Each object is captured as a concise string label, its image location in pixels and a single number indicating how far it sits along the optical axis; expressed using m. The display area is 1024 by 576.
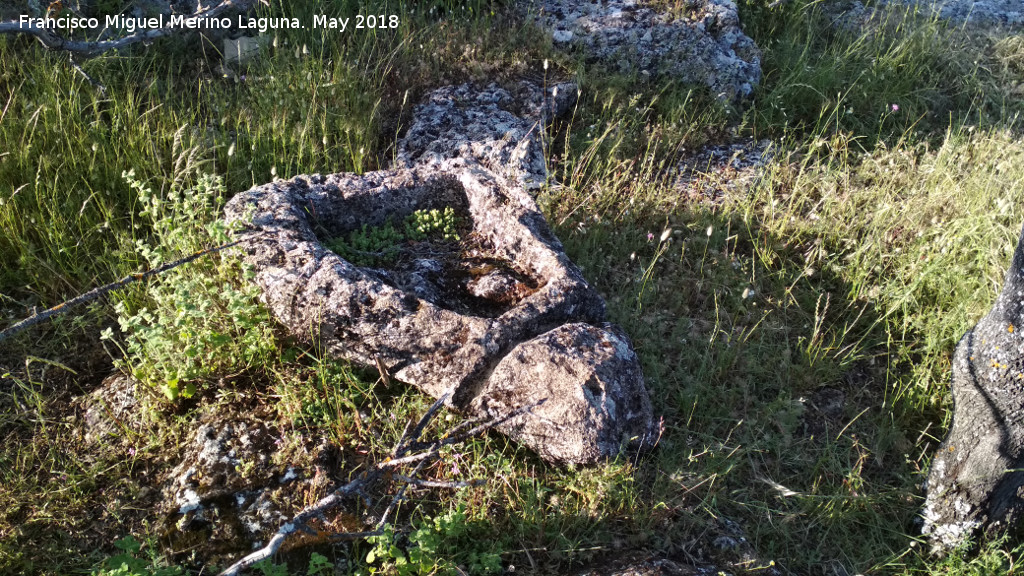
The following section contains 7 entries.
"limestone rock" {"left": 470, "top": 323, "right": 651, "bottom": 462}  2.94
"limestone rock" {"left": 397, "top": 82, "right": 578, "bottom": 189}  4.86
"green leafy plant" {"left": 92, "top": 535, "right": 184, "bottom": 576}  2.44
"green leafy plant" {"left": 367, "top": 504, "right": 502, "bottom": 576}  2.54
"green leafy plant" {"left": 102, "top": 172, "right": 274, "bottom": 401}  3.18
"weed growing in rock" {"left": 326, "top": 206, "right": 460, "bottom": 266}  3.65
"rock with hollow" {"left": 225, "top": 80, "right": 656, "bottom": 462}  3.02
